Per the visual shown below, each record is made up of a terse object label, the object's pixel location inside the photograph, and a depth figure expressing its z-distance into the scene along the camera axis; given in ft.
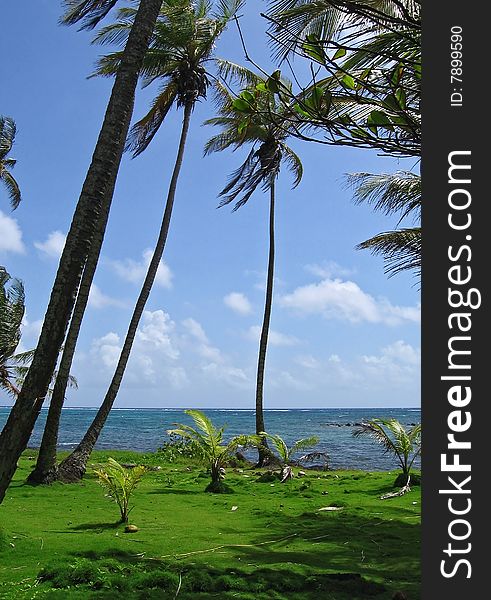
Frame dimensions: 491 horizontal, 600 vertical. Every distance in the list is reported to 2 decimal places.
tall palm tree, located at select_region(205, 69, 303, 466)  53.21
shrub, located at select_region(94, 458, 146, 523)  24.59
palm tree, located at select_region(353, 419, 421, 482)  36.94
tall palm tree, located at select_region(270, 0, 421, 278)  8.99
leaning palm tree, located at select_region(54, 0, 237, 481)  41.86
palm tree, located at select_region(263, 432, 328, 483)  43.80
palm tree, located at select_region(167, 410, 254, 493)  36.52
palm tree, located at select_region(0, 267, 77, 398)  71.20
